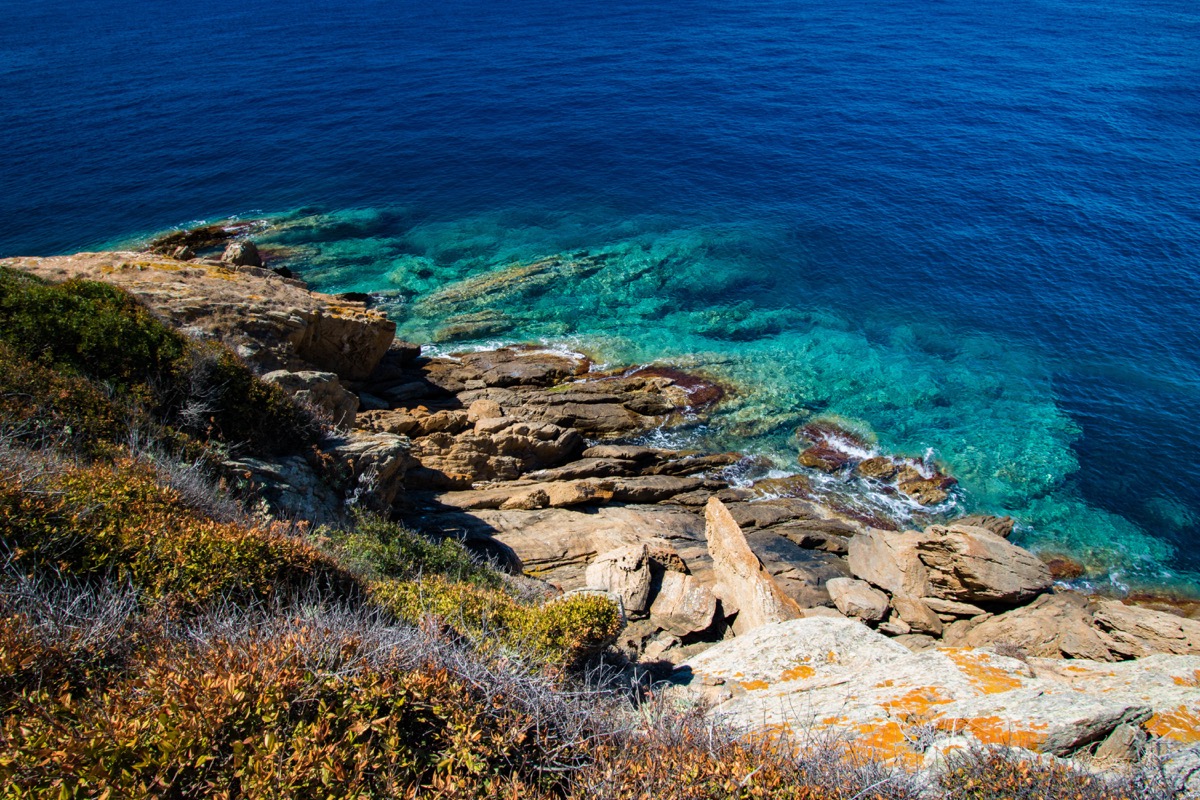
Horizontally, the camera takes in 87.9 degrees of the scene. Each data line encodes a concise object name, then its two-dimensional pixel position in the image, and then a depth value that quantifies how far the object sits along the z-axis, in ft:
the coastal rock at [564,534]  58.75
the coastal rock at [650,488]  75.52
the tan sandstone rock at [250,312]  64.64
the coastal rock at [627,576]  52.29
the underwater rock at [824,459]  90.33
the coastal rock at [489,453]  68.74
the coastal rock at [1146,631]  47.99
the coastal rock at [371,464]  51.11
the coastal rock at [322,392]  55.62
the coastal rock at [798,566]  61.77
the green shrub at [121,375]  37.93
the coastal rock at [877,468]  89.56
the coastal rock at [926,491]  86.53
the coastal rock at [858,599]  58.18
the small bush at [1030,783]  22.13
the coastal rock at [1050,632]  49.73
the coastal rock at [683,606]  49.88
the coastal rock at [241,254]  113.80
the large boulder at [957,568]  58.29
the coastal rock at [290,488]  41.52
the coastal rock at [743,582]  50.96
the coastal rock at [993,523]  79.10
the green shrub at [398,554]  40.34
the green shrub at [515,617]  31.99
